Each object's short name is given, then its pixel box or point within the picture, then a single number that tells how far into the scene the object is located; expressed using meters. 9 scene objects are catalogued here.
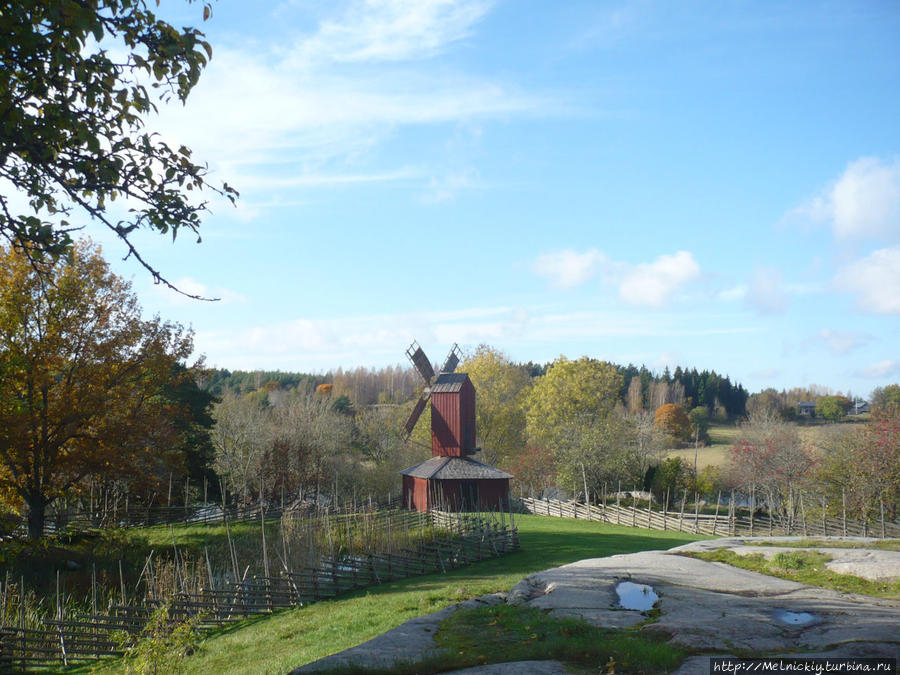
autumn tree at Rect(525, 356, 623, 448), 44.91
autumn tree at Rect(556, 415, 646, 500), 37.12
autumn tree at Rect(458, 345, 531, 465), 47.25
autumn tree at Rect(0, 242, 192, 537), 19.53
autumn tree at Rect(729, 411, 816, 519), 33.35
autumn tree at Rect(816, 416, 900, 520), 25.56
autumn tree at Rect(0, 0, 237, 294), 5.54
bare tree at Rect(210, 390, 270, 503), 35.28
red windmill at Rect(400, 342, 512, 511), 31.39
